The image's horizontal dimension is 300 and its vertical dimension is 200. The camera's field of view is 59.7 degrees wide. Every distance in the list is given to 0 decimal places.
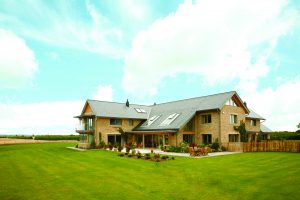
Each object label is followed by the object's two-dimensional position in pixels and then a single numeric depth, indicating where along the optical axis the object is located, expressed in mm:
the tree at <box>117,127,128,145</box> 40172
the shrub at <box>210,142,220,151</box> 31484
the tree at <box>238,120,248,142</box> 34656
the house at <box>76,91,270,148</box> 33656
